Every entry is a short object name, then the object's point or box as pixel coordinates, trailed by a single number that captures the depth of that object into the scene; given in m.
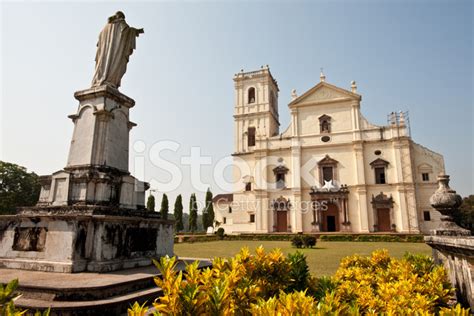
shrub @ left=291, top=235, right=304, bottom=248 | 17.44
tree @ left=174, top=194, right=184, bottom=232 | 46.62
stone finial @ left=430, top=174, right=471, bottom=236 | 4.27
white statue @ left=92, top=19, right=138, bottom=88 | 7.05
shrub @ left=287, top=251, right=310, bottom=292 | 3.28
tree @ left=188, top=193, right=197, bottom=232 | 45.07
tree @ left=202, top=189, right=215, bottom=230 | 44.97
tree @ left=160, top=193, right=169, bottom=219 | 44.98
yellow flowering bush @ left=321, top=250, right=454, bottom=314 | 2.58
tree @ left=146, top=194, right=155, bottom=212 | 43.74
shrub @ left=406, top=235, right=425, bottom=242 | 21.56
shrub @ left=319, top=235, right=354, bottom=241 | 23.19
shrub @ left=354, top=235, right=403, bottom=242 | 22.31
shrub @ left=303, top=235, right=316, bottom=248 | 17.36
